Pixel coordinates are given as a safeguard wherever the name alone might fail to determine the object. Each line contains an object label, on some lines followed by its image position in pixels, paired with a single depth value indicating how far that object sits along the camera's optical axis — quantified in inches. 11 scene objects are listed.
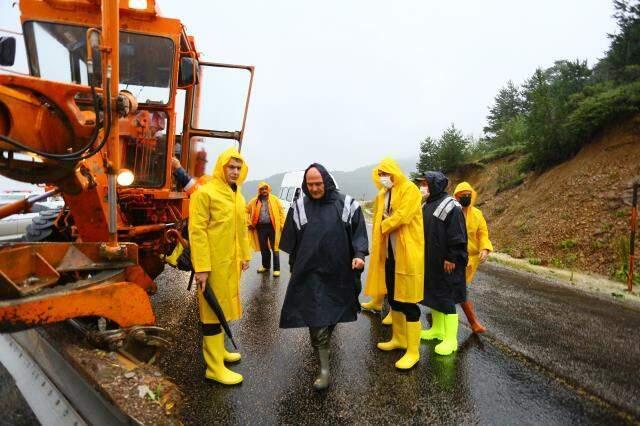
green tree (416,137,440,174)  826.2
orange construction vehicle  90.6
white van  568.4
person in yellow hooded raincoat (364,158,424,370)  154.4
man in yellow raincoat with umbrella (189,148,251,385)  133.7
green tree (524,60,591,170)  530.4
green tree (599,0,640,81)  507.8
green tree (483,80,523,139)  1409.9
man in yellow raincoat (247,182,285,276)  312.8
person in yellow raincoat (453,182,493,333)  198.4
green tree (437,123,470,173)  800.9
